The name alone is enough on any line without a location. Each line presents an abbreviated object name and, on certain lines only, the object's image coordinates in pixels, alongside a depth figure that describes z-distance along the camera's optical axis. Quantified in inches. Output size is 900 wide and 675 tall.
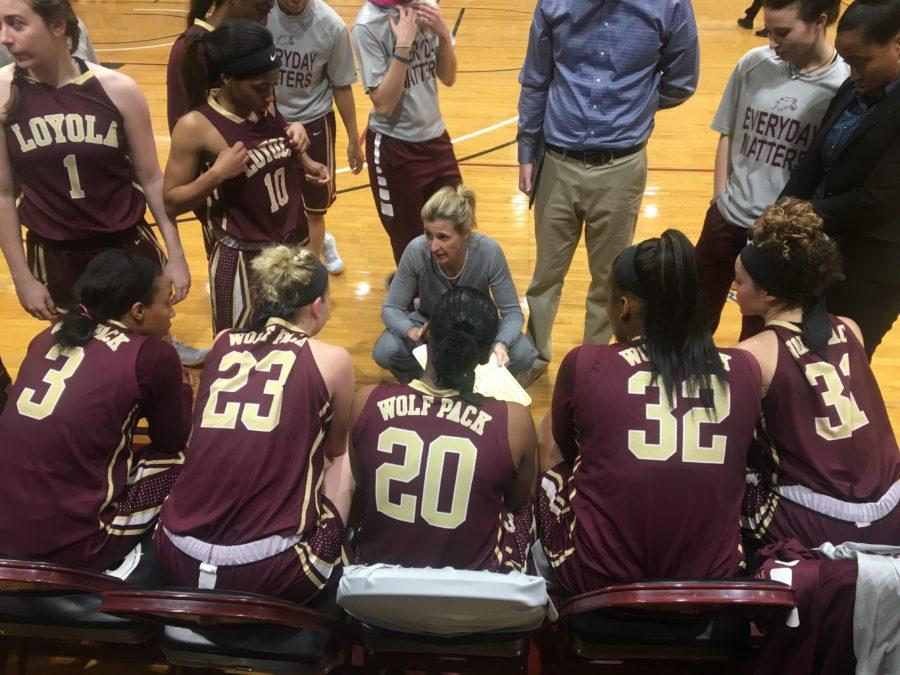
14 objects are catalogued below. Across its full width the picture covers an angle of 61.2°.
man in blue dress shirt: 129.3
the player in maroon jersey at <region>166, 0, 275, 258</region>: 123.6
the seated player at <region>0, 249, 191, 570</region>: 83.4
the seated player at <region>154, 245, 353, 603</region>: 81.4
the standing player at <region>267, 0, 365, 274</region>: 147.2
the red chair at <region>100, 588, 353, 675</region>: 71.4
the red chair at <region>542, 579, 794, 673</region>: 75.2
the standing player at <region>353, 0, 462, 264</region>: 142.0
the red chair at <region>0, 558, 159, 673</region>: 80.1
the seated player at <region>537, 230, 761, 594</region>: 80.2
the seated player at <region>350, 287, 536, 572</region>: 80.0
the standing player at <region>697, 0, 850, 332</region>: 116.7
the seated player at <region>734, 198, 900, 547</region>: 85.7
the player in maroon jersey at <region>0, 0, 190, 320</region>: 104.0
